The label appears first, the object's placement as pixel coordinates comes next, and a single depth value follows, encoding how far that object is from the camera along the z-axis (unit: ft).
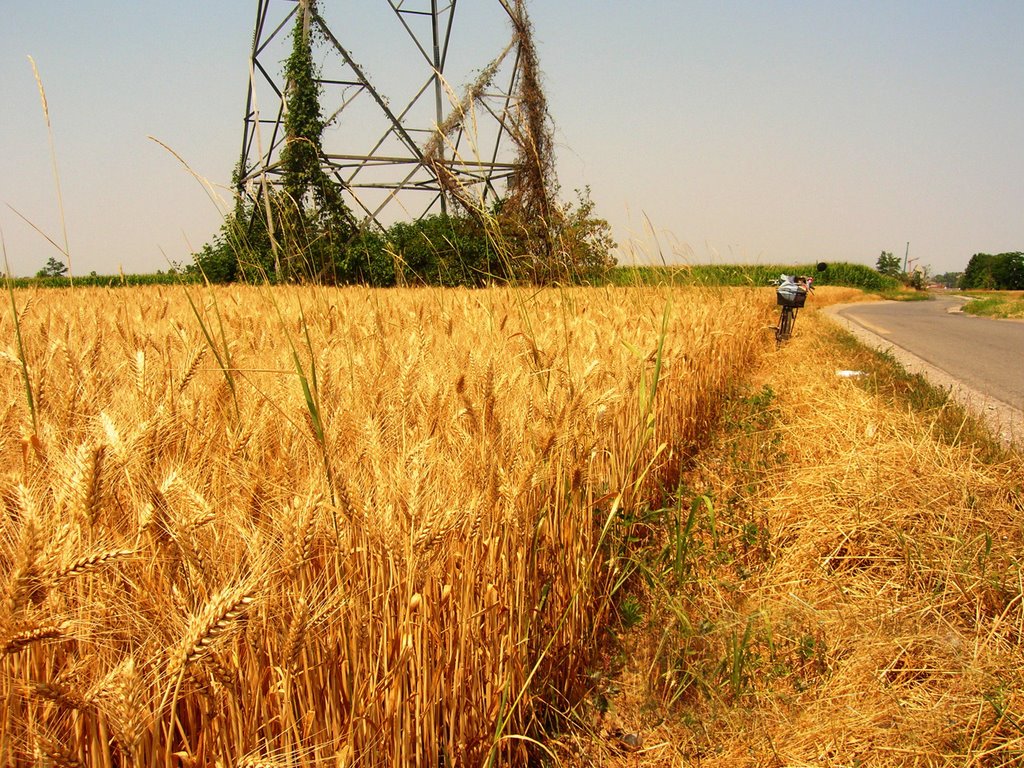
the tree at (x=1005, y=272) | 270.46
